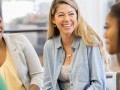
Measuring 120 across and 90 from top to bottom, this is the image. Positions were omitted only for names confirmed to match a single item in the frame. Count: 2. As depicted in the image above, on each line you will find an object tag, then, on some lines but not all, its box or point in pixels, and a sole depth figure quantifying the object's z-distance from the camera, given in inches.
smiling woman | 76.6
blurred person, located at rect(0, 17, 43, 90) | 83.7
